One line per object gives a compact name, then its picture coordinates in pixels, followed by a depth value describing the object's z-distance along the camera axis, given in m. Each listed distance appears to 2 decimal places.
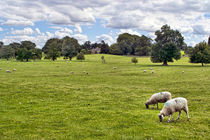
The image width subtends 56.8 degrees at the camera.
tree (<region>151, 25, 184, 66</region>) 77.69
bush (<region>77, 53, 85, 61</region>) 109.12
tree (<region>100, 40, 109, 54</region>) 182.12
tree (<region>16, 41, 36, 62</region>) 106.66
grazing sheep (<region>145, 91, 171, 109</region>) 16.44
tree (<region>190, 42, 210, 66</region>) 70.44
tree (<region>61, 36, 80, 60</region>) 122.31
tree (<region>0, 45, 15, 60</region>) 122.62
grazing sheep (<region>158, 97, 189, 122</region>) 13.01
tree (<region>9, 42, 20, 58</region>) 163.36
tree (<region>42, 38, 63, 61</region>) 110.81
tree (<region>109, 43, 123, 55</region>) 173.88
